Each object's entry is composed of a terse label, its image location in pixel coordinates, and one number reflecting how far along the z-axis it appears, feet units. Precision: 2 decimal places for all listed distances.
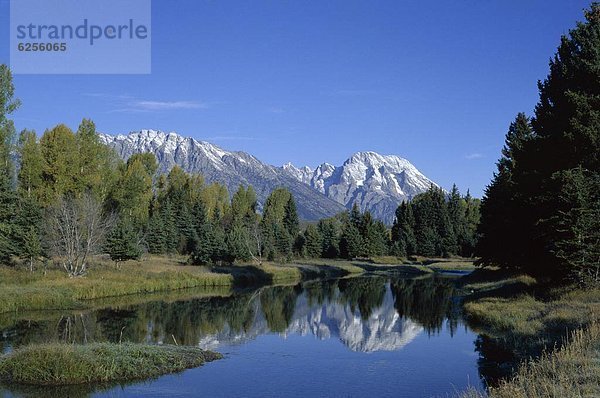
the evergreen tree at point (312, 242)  379.76
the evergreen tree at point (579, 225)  102.99
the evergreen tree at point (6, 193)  157.17
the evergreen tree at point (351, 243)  381.60
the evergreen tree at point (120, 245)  193.36
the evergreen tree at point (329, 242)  392.27
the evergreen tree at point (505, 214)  141.59
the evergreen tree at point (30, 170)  232.12
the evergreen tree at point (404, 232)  418.92
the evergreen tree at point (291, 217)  441.68
